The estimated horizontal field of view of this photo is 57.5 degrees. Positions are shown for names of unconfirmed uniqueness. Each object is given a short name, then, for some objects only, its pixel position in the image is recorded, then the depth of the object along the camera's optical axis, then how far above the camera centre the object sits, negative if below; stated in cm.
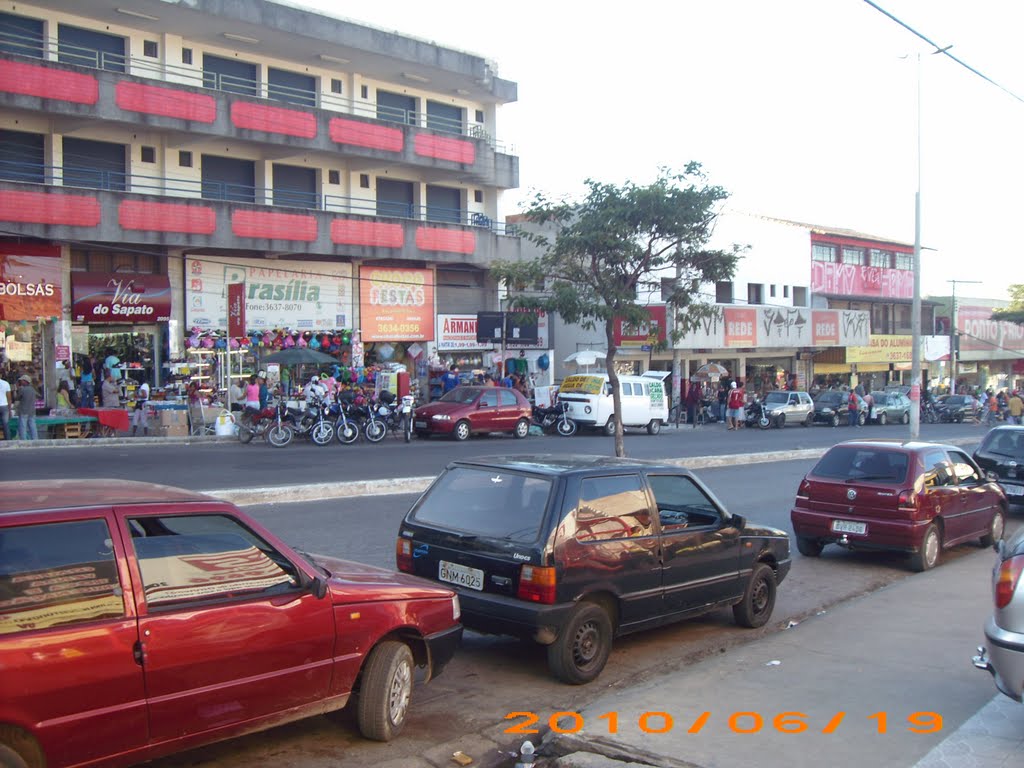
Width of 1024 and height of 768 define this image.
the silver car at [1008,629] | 521 -155
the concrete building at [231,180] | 2500 +573
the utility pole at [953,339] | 5916 +114
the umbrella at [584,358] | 3553 +1
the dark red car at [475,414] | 2638 -160
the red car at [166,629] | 392 -130
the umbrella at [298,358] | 2608 +3
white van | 2983 -143
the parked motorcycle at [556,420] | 2969 -200
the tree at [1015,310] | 4922 +259
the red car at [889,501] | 1081 -172
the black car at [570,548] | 636 -138
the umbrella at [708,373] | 3859 -62
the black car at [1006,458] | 1505 -165
